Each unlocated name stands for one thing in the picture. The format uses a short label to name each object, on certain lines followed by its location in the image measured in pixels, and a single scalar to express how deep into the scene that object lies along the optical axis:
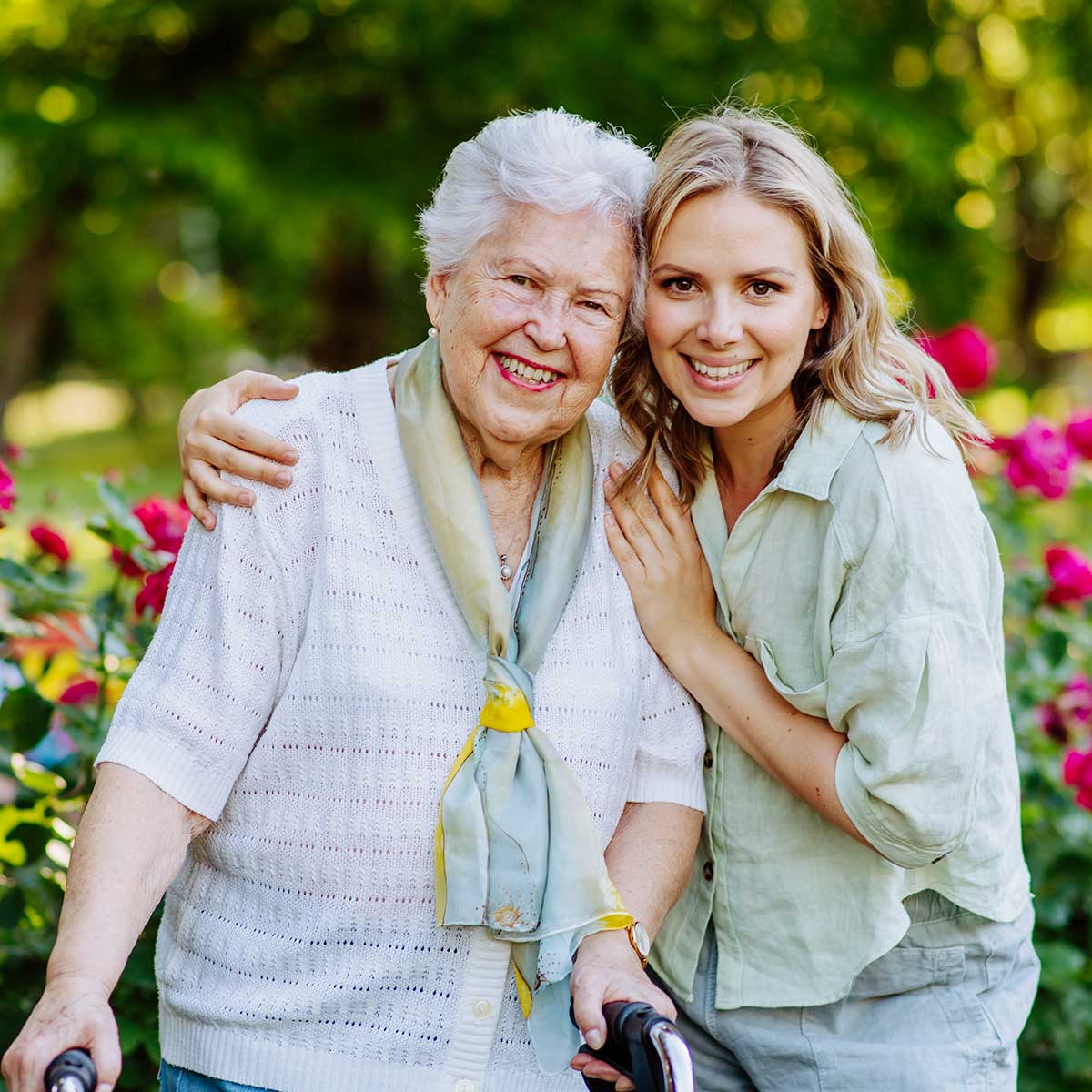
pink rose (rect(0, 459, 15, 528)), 2.59
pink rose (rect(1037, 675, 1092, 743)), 3.17
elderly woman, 2.05
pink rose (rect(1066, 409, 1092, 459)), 3.36
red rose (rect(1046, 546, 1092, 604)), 3.11
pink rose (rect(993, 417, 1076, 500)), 3.21
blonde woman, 2.06
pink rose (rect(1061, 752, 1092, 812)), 2.83
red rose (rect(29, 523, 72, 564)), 2.81
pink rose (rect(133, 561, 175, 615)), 2.56
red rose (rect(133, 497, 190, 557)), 2.65
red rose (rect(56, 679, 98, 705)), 2.77
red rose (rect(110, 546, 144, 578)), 2.66
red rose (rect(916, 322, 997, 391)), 3.53
